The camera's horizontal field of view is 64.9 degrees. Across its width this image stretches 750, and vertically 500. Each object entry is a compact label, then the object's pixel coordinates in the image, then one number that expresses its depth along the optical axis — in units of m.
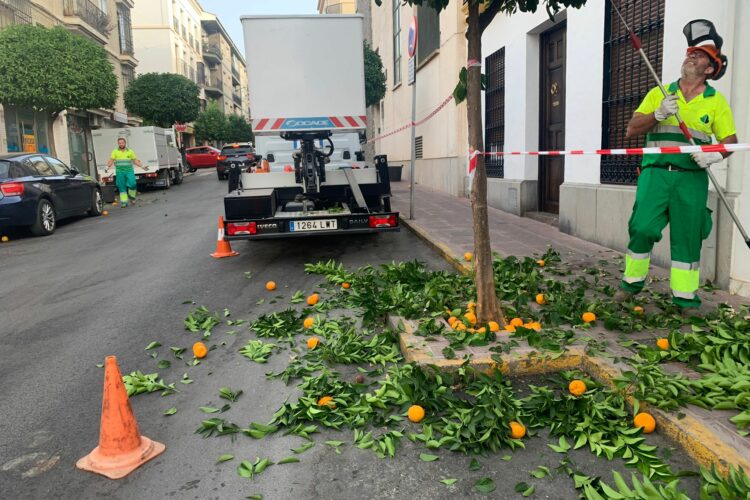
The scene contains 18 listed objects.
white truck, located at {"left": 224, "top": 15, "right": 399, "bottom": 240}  8.38
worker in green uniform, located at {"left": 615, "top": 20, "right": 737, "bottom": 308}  4.30
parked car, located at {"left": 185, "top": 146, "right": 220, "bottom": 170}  40.22
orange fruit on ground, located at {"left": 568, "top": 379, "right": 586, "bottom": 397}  3.29
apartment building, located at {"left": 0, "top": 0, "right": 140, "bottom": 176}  21.11
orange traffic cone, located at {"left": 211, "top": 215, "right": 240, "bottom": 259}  8.27
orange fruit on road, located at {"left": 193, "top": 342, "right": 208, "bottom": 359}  4.33
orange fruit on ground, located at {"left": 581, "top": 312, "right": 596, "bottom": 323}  4.27
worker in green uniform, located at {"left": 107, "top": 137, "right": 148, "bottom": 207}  17.31
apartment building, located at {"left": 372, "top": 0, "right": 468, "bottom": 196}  14.93
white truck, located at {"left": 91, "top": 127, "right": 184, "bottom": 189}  22.39
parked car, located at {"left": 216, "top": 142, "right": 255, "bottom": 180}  27.41
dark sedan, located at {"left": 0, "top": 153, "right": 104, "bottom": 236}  10.75
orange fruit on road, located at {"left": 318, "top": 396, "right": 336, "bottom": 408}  3.36
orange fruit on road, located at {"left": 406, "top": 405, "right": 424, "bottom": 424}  3.17
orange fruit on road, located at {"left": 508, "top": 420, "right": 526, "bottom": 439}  2.96
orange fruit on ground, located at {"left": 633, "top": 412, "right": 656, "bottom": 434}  2.94
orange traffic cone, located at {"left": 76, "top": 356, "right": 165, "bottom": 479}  2.89
